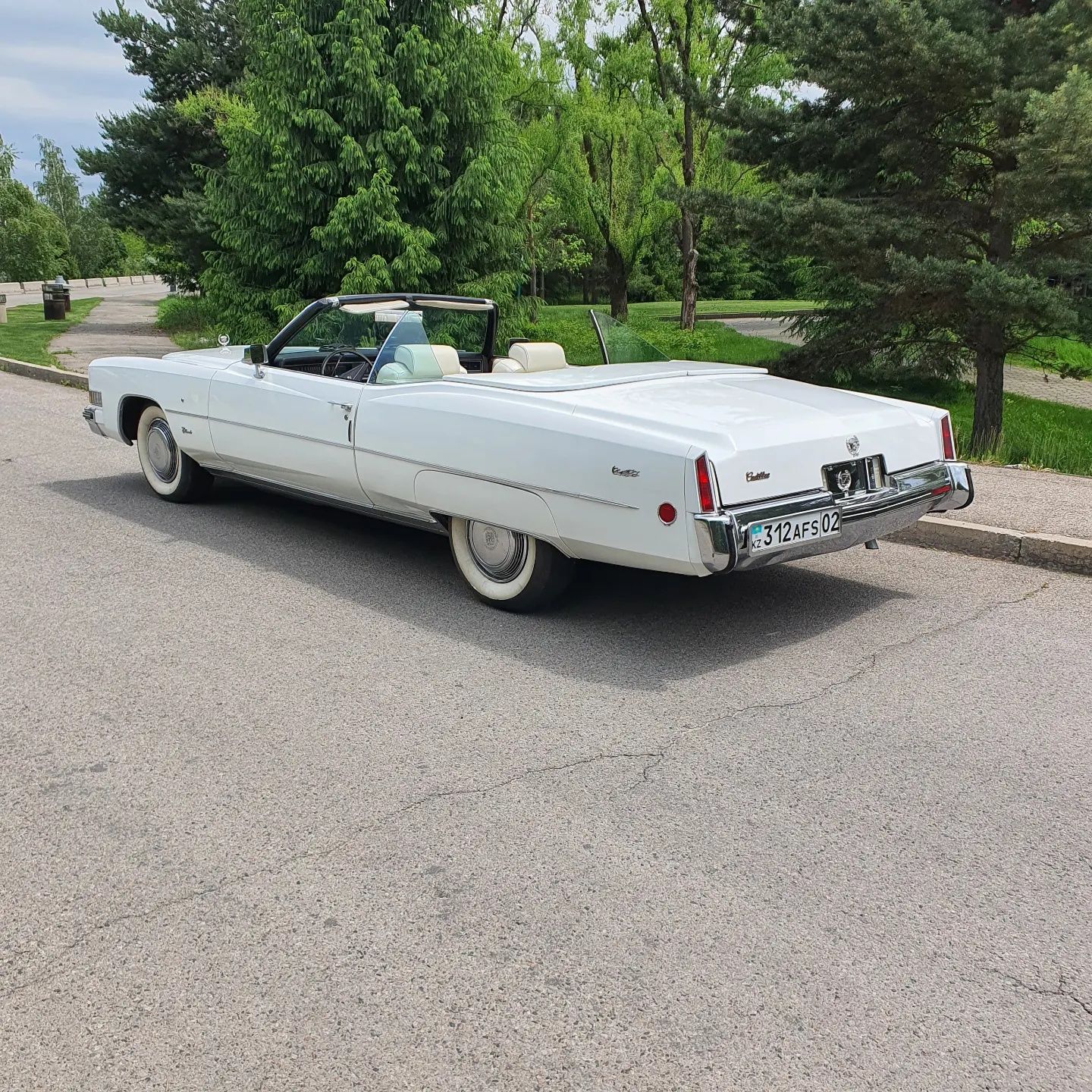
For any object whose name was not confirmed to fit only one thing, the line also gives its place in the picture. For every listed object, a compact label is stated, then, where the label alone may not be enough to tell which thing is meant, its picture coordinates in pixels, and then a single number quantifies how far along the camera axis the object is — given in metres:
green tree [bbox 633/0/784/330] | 26.06
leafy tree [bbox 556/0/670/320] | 27.34
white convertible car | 4.60
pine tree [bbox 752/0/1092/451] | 12.34
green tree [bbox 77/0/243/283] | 26.72
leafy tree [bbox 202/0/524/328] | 15.42
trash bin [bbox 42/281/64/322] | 28.34
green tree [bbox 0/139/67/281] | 69.50
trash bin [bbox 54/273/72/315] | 28.67
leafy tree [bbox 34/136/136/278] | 84.50
